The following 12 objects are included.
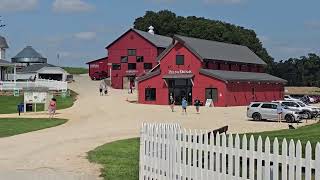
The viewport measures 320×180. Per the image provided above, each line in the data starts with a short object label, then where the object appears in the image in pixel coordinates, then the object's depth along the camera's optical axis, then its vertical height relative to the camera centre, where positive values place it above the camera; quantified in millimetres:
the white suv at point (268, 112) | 44562 -1149
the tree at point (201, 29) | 121875 +15768
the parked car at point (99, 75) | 110888 +4531
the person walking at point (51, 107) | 44250 -733
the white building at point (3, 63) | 83588 +5129
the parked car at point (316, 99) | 87375 -159
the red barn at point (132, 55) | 96688 +7576
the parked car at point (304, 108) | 46272 -841
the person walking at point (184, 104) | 52581 -579
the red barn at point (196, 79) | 70625 +2461
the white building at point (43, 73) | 100938 +4500
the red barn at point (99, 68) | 110875 +6049
